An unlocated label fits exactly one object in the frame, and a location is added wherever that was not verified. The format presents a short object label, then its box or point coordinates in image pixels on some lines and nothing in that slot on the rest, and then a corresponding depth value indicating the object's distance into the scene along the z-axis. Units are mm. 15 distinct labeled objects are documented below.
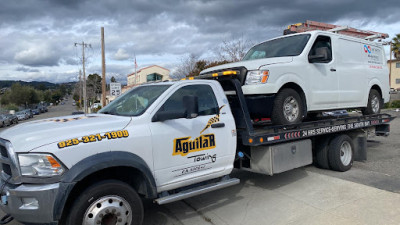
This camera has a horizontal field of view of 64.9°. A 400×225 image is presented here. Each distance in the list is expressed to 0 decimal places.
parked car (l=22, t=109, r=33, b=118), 50094
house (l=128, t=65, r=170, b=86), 53847
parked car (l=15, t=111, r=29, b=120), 45975
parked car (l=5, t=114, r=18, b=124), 36875
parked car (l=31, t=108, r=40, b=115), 62188
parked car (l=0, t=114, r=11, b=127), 33312
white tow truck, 3217
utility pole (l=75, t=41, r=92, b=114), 42938
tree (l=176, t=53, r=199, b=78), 30219
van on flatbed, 5426
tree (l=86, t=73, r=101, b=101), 59712
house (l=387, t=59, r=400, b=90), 47844
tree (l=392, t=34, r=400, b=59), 42156
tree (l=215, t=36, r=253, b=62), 23391
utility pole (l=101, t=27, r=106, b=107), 21891
